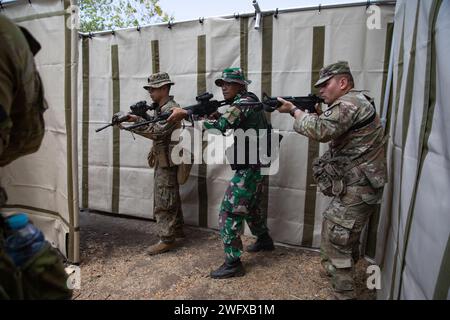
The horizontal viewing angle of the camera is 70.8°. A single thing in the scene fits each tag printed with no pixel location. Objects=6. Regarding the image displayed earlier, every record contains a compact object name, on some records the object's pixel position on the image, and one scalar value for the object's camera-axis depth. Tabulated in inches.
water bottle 44.2
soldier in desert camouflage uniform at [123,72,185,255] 131.1
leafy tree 494.9
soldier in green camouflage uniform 111.7
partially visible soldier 43.6
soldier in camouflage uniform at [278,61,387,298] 89.2
